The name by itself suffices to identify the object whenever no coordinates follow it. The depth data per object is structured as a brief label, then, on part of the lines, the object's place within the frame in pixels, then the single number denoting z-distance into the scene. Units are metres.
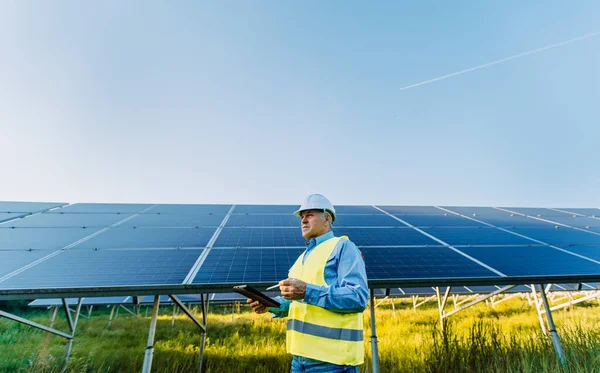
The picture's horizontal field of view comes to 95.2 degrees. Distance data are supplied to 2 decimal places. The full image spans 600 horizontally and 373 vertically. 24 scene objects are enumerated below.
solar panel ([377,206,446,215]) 9.29
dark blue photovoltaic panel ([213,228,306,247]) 5.48
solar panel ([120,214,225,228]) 7.06
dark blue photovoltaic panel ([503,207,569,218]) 9.83
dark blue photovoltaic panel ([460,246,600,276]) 4.35
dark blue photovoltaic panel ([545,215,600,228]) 8.16
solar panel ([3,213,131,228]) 6.81
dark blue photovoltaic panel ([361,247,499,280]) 4.03
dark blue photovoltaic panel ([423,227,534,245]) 6.03
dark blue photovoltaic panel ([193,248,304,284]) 3.68
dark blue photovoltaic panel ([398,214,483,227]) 7.53
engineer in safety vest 1.96
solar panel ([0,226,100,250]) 5.25
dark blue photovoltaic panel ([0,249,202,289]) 3.48
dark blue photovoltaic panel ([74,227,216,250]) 5.36
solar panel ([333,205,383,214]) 9.07
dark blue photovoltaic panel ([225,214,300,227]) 7.18
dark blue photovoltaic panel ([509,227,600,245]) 6.31
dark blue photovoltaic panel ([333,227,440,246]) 5.76
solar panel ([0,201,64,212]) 8.66
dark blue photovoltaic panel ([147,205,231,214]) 8.71
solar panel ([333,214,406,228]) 7.34
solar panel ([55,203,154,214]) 8.62
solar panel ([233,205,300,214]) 8.80
